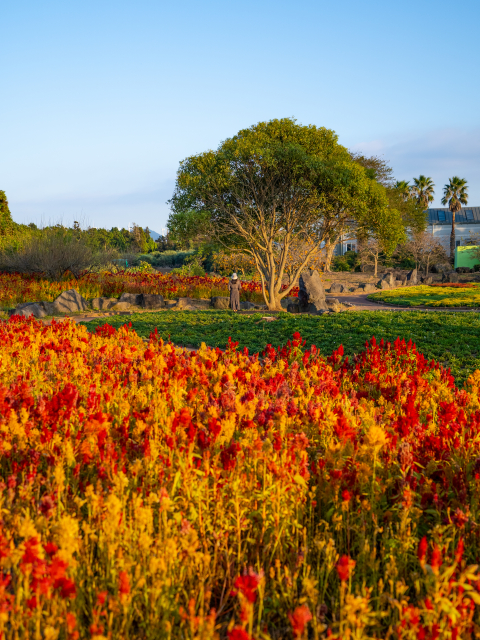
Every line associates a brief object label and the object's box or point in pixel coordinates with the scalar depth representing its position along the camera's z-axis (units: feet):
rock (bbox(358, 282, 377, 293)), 97.73
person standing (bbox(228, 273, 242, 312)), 57.06
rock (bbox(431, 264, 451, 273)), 142.82
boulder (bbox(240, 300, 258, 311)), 59.77
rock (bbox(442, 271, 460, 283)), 115.65
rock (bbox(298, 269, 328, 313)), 55.68
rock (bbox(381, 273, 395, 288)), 104.95
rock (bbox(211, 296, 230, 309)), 61.00
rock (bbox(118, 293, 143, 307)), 62.03
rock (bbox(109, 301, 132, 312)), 59.31
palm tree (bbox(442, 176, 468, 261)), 168.64
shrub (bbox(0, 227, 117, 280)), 66.13
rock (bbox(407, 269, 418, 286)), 116.47
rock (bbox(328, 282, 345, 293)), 93.15
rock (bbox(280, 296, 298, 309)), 62.34
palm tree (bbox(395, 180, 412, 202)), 160.78
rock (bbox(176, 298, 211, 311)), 60.49
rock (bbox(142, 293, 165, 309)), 60.80
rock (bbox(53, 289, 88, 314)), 54.60
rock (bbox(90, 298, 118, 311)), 58.44
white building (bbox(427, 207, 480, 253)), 203.51
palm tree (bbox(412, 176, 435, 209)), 177.37
